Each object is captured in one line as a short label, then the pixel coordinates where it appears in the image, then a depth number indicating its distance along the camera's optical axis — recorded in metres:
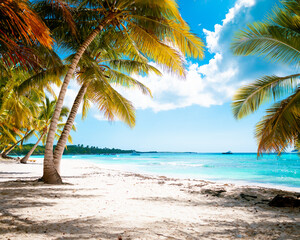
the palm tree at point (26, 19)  2.83
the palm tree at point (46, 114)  18.98
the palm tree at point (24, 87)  6.94
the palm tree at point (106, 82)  7.34
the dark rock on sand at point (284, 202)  4.53
